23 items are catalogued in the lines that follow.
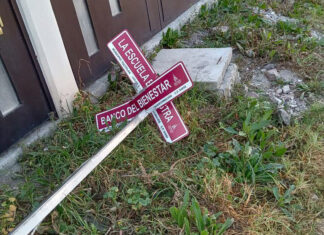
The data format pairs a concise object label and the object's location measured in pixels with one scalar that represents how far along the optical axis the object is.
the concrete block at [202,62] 2.69
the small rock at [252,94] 2.85
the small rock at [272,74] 3.16
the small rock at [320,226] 1.75
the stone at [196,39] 3.77
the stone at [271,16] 4.30
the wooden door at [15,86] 2.06
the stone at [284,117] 2.47
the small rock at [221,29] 3.81
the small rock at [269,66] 3.30
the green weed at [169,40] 3.56
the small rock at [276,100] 2.76
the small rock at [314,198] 1.92
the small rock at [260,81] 3.07
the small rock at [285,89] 2.98
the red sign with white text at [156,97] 1.82
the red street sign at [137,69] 1.94
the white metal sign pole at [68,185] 1.33
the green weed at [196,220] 1.54
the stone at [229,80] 2.69
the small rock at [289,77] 3.14
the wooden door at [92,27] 2.50
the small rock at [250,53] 3.48
